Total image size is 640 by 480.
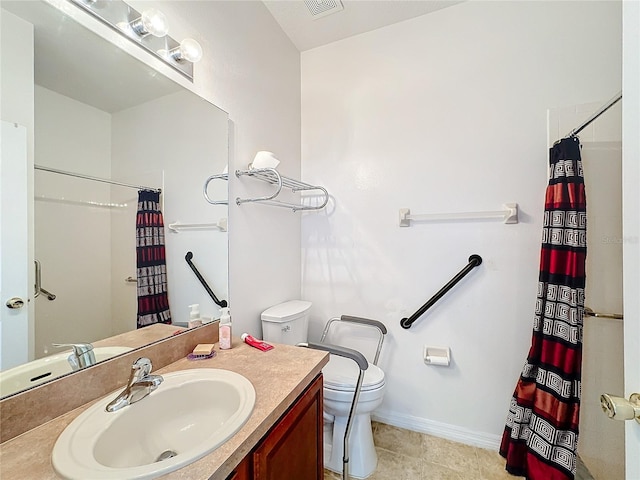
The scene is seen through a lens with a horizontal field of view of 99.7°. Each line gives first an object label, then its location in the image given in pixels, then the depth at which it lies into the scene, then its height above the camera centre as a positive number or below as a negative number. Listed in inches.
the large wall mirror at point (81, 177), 27.4 +7.9
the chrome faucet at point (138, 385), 29.3 -17.2
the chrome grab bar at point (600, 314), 51.6 -15.0
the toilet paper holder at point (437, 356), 63.6 -28.7
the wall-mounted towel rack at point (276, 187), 51.6 +13.3
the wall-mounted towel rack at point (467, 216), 60.9 +5.4
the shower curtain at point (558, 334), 49.4 -18.5
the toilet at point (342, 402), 55.7 -33.8
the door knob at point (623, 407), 19.1 -12.3
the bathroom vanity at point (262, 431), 22.0 -18.4
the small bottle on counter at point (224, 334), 45.1 -16.0
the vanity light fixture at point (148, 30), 34.7 +29.7
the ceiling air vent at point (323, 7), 65.2 +57.3
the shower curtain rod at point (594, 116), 43.1 +21.5
